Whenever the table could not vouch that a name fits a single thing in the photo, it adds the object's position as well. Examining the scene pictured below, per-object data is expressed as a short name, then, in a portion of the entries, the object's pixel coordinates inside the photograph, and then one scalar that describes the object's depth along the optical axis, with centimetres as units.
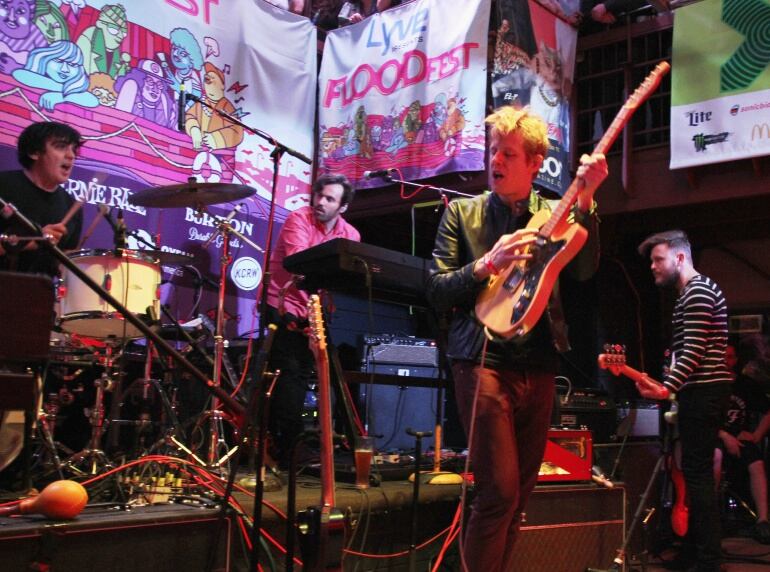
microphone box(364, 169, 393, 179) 385
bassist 421
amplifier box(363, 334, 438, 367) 644
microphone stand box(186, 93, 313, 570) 242
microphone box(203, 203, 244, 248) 435
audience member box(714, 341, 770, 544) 609
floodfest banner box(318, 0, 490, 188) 629
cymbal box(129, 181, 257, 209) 420
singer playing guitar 235
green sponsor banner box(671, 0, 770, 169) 618
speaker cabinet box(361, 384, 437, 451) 625
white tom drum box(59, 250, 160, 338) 353
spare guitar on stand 262
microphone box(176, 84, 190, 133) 405
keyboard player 426
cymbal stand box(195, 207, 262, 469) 376
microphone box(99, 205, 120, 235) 340
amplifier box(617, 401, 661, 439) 556
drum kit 353
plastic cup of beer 355
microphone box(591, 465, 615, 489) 416
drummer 374
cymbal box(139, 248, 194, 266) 389
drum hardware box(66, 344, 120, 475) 337
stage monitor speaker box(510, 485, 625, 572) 357
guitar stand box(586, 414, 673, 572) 395
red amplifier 401
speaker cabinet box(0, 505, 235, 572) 219
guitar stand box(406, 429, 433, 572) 299
